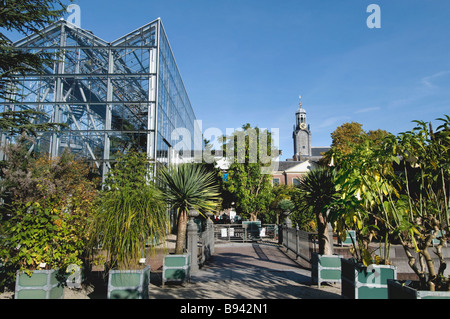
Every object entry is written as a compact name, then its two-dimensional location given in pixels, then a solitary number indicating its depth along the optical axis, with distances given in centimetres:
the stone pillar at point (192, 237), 907
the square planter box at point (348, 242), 1369
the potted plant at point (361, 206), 437
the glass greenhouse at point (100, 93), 1823
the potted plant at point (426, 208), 385
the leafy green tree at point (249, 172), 2206
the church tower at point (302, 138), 10400
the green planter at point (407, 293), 361
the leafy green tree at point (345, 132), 3278
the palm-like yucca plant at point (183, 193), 814
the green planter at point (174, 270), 756
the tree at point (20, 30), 940
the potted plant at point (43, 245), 542
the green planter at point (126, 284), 535
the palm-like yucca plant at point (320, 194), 796
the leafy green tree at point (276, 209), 2362
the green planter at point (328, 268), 736
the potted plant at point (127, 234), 527
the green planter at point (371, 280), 556
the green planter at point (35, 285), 540
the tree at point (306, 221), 1848
